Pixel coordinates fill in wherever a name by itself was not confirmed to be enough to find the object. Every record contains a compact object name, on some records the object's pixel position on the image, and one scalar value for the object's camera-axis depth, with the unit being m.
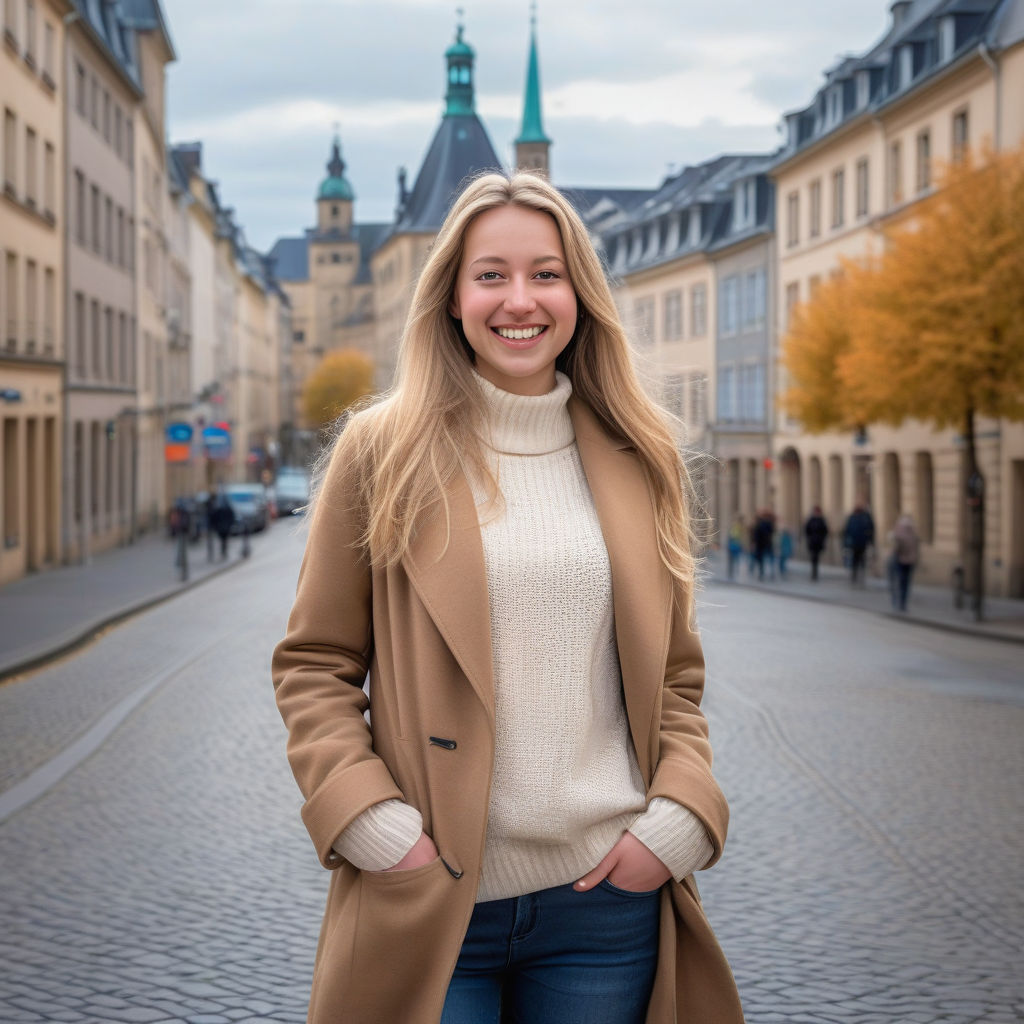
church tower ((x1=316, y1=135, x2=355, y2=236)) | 180.00
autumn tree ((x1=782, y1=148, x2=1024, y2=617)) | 25.53
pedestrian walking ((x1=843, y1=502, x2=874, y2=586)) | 34.88
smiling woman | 2.63
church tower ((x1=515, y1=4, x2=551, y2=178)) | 119.75
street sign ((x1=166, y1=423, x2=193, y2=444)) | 35.81
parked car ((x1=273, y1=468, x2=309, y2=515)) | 72.94
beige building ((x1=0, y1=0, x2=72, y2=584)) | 31.62
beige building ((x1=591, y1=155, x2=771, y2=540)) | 53.59
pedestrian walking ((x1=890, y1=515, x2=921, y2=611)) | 28.06
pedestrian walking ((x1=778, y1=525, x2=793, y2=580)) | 39.38
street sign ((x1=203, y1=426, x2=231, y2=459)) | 42.50
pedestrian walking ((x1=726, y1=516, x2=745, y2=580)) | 40.88
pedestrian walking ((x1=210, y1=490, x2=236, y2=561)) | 42.81
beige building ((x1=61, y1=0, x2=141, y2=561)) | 38.41
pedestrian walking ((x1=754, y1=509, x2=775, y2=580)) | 39.09
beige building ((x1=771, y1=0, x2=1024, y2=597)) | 32.50
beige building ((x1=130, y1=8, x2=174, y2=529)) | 51.75
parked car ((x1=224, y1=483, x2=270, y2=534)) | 53.34
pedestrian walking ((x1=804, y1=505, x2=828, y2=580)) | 37.75
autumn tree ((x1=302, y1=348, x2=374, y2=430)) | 139.38
